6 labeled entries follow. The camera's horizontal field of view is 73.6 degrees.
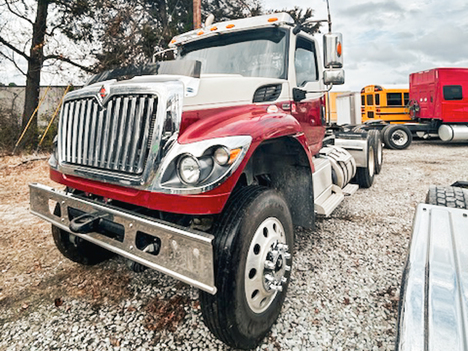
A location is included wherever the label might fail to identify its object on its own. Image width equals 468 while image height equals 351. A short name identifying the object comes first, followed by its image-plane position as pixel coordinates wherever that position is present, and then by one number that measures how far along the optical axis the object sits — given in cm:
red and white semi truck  172
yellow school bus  1417
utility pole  950
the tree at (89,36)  1099
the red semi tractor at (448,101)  1169
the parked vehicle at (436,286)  113
